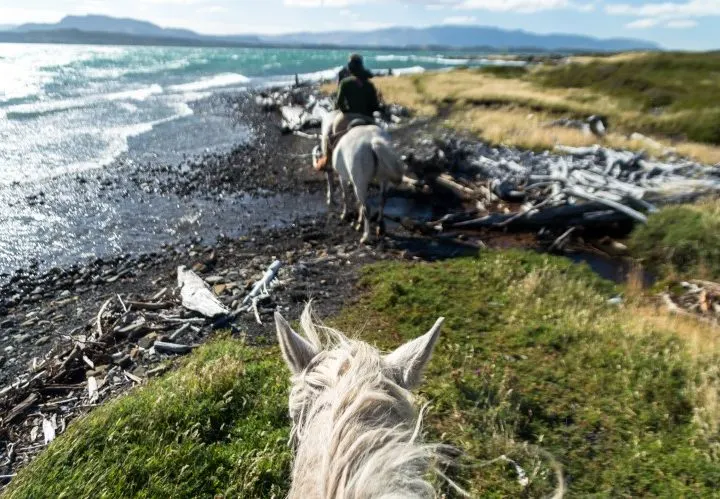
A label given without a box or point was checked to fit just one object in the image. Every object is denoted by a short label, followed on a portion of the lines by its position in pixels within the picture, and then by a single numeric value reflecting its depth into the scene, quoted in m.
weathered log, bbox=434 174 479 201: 14.72
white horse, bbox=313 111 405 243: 10.64
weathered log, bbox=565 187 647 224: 11.91
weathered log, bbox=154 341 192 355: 6.79
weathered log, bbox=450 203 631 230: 12.34
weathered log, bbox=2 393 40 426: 5.59
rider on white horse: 12.79
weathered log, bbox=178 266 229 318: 7.66
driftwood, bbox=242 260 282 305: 8.20
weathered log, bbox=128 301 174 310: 8.03
